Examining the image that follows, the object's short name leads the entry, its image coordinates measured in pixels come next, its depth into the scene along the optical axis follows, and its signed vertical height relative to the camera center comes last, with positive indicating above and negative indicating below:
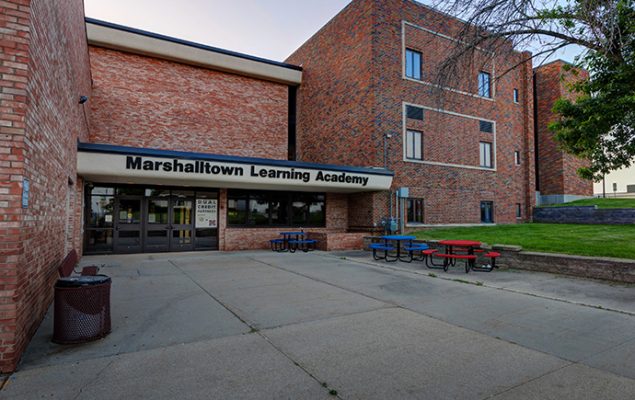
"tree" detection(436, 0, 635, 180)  7.54 +3.72
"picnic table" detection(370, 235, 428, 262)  12.51 -1.24
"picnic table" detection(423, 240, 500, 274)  10.28 -1.25
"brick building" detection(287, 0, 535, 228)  17.88 +5.19
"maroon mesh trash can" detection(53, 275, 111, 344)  4.61 -1.28
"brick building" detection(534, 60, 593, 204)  26.23 +4.08
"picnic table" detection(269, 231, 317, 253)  16.11 -1.34
